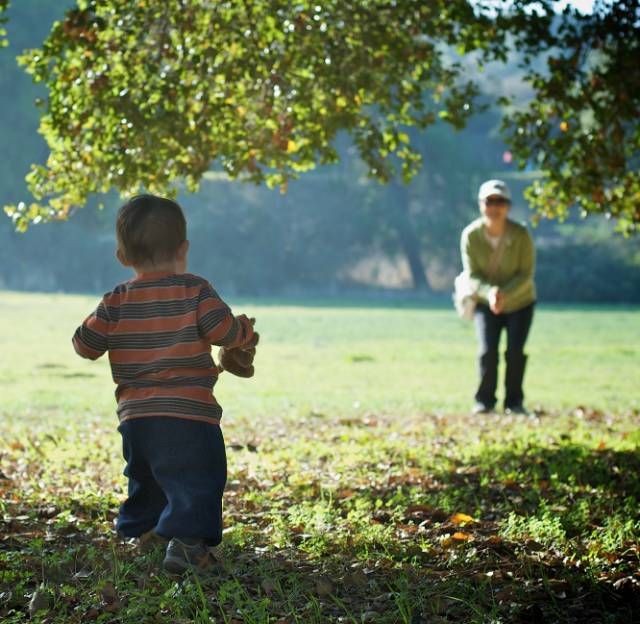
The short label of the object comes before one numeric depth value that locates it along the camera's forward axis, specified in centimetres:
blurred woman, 1907
